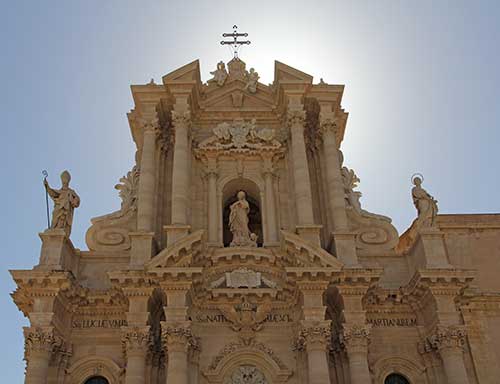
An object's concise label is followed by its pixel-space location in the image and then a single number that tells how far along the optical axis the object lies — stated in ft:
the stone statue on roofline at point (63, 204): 64.28
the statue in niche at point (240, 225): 65.72
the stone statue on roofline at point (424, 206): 66.03
